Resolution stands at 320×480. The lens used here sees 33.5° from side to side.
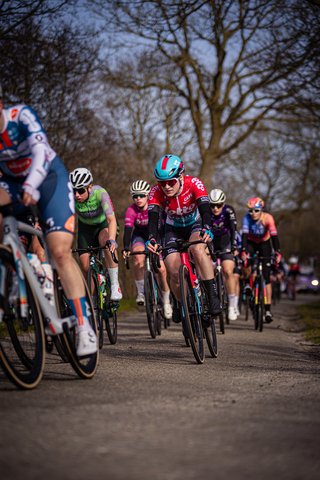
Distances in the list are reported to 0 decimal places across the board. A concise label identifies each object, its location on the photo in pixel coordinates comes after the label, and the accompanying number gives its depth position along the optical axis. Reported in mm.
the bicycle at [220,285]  10261
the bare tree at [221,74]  13805
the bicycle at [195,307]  5734
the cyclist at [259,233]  11086
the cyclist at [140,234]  9438
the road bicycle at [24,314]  3852
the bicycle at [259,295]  10343
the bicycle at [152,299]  8645
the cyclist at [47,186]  4082
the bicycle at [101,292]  6895
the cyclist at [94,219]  6777
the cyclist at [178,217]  6125
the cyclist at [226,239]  10535
